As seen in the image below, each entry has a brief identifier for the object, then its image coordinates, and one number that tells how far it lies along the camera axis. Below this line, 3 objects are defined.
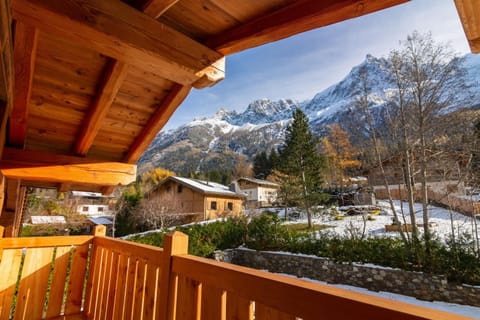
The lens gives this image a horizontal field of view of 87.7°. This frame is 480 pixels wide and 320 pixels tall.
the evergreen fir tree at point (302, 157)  14.44
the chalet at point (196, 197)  15.75
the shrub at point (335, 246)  5.93
